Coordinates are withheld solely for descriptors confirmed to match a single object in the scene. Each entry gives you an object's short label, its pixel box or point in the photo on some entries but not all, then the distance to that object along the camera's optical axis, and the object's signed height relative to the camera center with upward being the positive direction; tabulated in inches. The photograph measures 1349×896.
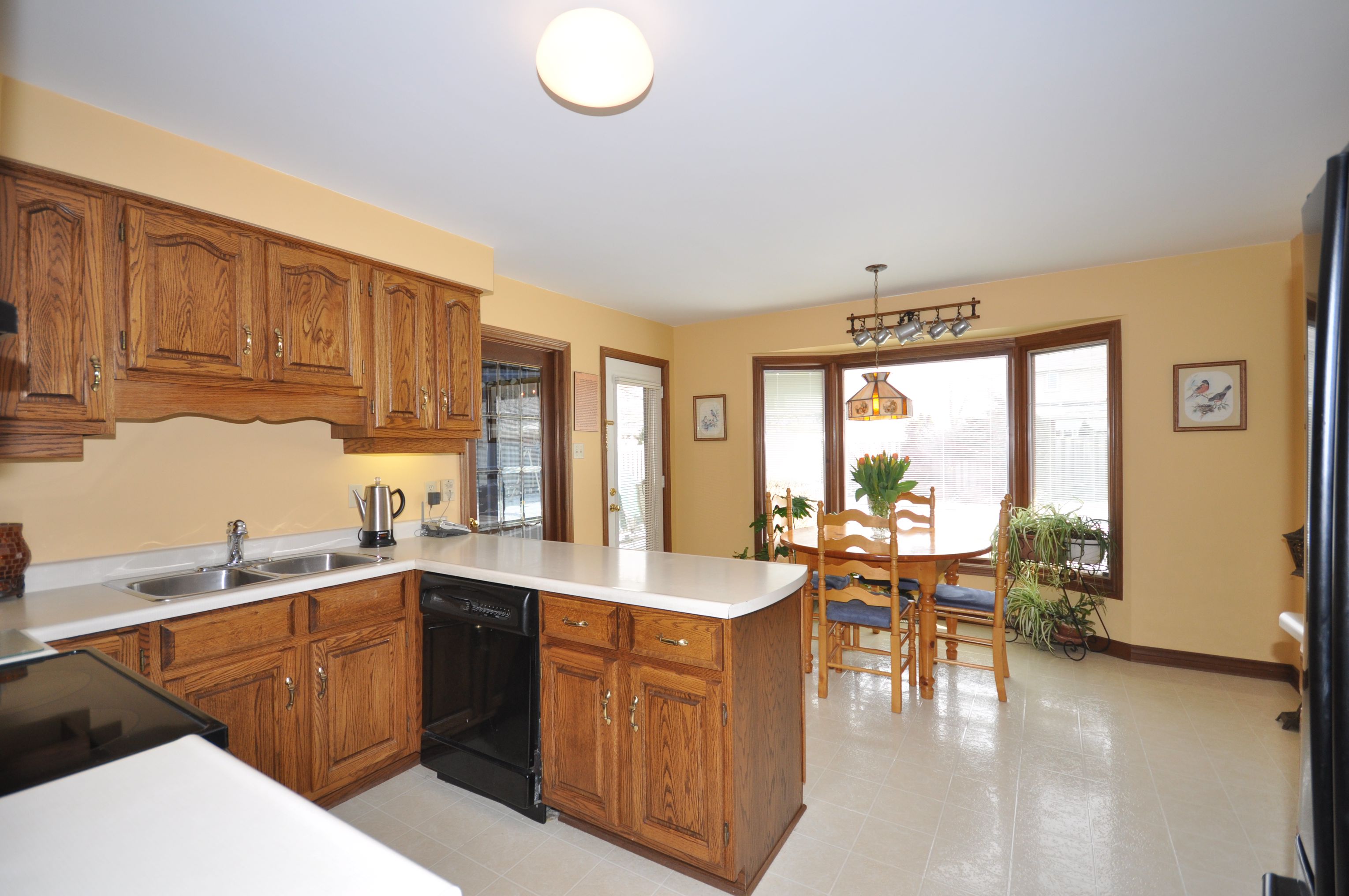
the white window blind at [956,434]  176.1 +2.9
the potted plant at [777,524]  148.9 -22.4
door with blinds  187.2 -3.3
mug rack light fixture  141.7 +28.1
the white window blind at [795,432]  201.2 +4.0
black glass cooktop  32.1 -16.9
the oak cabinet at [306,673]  74.7 -31.9
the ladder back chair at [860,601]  119.3 -32.5
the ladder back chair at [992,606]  124.0 -35.1
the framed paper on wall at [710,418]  205.3 +9.1
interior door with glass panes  147.1 -2.1
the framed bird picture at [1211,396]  136.6 +10.4
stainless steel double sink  85.1 -20.0
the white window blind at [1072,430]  157.5 +3.4
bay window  158.2 +5.3
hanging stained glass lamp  140.0 +9.8
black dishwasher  86.0 -36.7
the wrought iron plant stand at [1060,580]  153.9 -36.2
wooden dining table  121.0 -23.3
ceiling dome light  57.3 +37.7
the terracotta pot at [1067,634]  154.2 -49.5
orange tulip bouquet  135.7 -8.2
